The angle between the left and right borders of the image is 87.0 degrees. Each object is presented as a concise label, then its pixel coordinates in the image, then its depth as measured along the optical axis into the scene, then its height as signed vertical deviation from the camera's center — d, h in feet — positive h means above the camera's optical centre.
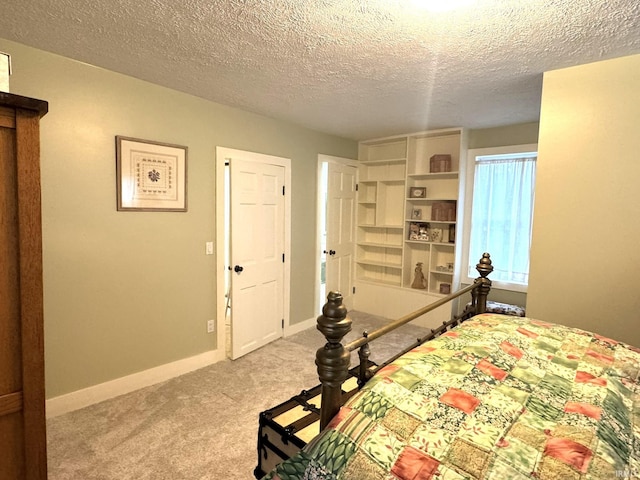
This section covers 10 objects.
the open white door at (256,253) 10.77 -1.27
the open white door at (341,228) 14.57 -0.42
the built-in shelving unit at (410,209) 13.62 +0.52
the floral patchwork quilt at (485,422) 2.95 -2.01
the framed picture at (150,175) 8.31 +0.97
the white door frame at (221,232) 10.25 -0.53
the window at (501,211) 12.17 +0.48
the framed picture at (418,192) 14.26 +1.23
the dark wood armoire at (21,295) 3.66 -0.98
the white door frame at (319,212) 13.70 +0.24
